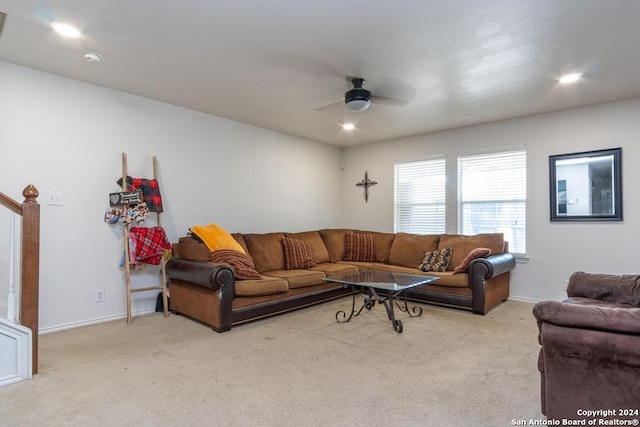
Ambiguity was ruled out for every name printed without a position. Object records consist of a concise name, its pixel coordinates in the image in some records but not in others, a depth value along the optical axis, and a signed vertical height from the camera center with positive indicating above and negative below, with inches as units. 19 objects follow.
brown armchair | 55.4 -22.7
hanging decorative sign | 143.5 +8.8
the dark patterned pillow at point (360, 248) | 215.3 -17.0
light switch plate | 130.9 +8.0
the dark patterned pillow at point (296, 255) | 181.8 -18.0
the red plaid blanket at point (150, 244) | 147.0 -10.0
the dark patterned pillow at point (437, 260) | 179.2 -20.6
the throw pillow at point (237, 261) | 141.6 -16.7
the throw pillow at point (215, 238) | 150.3 -7.7
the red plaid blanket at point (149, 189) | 148.7 +12.9
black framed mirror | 156.9 +15.8
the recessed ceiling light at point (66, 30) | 97.3 +53.1
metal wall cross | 244.8 +24.9
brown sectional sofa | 134.3 -25.0
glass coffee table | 131.6 -24.3
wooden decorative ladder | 144.3 -21.1
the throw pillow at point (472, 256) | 159.9 -16.3
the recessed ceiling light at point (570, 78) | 129.9 +52.8
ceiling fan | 132.3 +46.1
